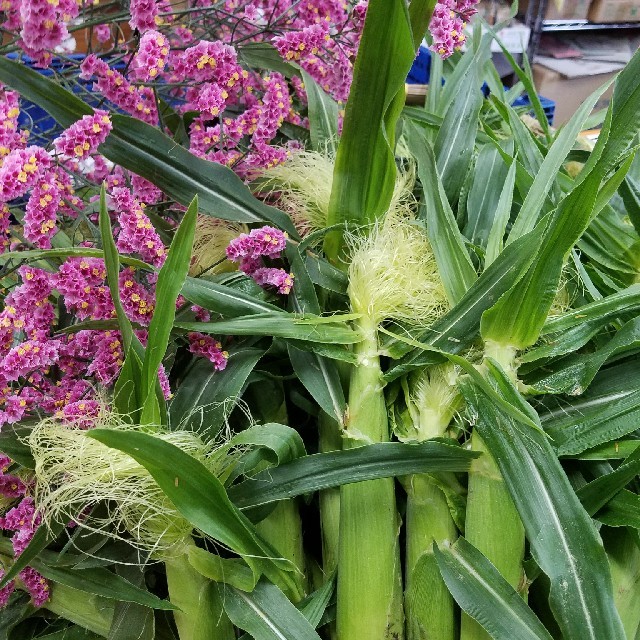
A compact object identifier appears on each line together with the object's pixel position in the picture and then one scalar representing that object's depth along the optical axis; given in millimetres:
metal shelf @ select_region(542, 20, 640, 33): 2859
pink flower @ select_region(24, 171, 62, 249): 604
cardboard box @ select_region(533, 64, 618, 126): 2732
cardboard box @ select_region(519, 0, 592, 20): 2822
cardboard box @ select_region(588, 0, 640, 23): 2809
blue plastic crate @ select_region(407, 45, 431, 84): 2104
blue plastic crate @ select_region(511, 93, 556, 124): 1759
